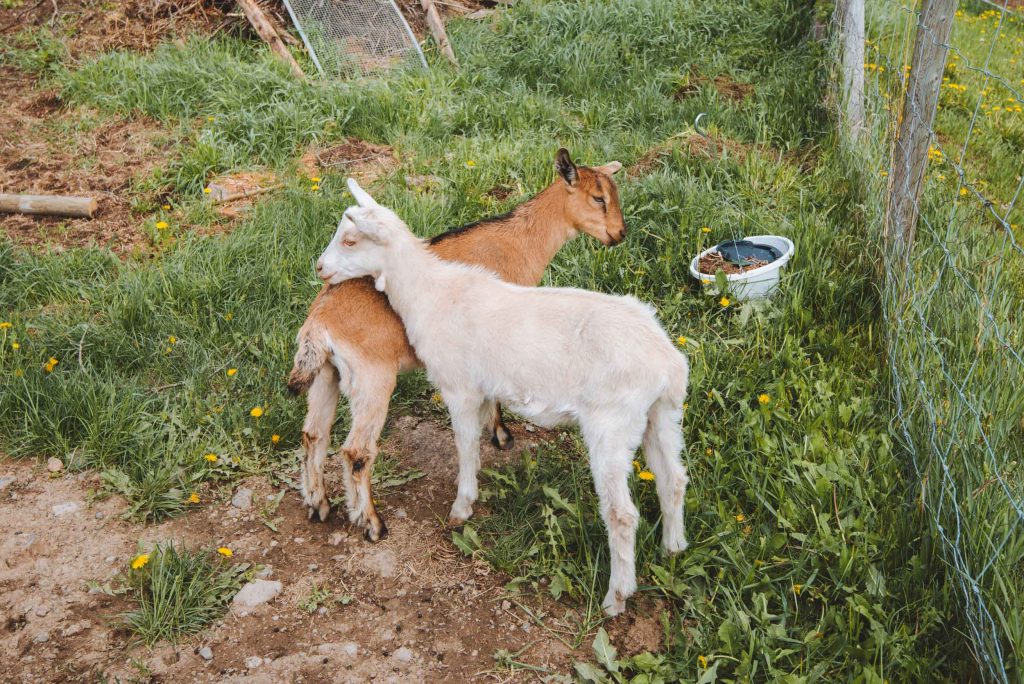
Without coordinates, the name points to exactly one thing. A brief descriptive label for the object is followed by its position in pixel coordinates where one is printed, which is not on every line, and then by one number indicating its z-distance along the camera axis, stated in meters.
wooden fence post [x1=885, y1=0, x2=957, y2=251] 3.93
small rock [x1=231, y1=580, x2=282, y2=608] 3.18
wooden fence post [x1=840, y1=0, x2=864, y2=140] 5.81
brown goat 3.50
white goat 3.00
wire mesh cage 7.58
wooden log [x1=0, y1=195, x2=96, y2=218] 5.72
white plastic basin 4.46
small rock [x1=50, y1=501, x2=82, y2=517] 3.57
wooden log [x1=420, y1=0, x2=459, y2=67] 7.85
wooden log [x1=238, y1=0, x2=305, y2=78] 7.41
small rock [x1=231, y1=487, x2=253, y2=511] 3.69
